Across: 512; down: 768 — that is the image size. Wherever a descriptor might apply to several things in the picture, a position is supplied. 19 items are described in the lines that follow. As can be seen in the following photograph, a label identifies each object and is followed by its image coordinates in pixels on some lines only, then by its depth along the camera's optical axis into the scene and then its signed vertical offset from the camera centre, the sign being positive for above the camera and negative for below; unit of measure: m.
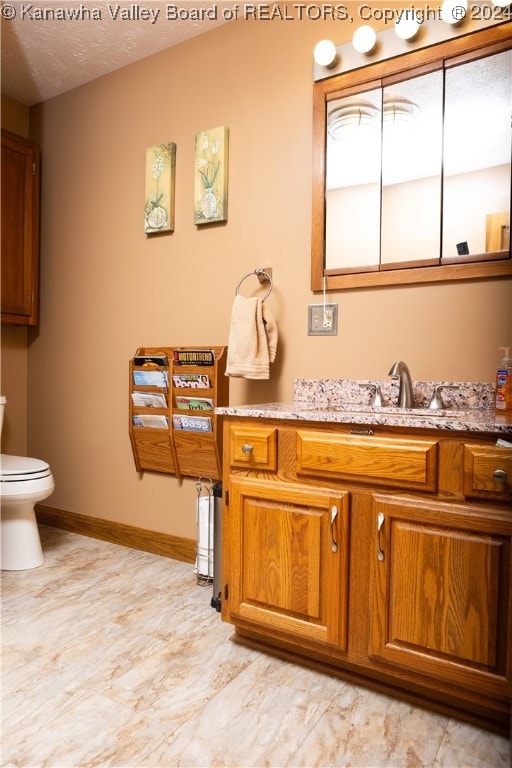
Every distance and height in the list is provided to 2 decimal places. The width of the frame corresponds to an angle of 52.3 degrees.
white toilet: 2.48 -0.71
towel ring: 2.35 +0.43
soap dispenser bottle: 1.71 -0.05
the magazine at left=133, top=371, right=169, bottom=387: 2.63 -0.05
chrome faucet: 1.89 -0.05
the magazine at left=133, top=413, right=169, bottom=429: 2.64 -0.27
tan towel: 2.20 +0.13
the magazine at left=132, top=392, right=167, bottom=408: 2.64 -0.15
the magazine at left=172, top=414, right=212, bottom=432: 2.49 -0.26
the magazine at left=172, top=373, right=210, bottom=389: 2.48 -0.05
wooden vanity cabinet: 1.38 -0.52
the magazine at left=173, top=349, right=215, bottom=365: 2.46 +0.06
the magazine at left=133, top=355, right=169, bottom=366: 2.63 +0.05
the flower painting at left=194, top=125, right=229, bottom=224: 2.47 +0.93
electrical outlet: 2.20 +0.22
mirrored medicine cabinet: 1.86 +0.79
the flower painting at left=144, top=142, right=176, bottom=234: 2.66 +0.94
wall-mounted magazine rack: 2.47 -0.19
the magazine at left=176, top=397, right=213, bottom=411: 2.47 -0.16
